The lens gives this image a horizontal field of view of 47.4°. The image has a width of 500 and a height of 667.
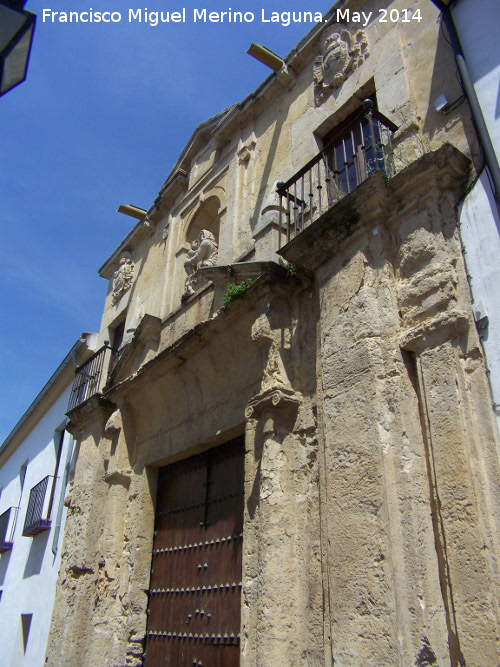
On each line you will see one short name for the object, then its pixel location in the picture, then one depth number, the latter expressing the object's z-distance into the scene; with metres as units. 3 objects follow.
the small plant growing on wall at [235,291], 5.00
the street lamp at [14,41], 2.09
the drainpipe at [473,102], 3.51
